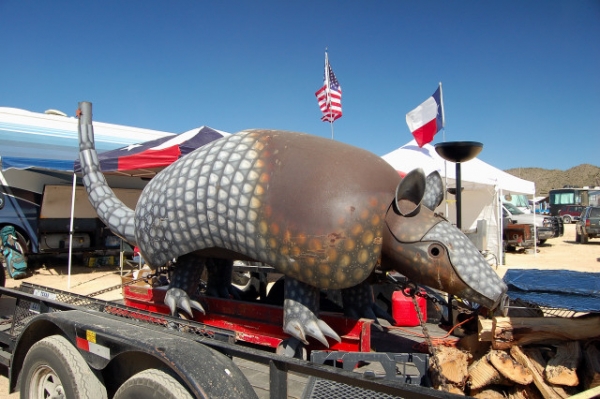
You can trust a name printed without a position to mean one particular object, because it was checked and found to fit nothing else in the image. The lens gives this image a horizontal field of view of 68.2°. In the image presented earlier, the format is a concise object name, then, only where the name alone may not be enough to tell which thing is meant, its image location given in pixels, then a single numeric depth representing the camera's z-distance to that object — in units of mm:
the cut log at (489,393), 2641
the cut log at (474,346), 3095
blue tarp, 2633
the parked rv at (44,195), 9664
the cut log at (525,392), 2561
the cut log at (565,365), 2449
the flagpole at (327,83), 10747
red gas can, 3836
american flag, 10773
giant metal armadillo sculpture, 2578
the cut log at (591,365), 2373
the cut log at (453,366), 2688
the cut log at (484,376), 2633
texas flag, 8508
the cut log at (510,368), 2543
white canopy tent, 12461
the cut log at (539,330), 2574
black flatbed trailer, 1766
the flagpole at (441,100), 8391
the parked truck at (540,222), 16781
